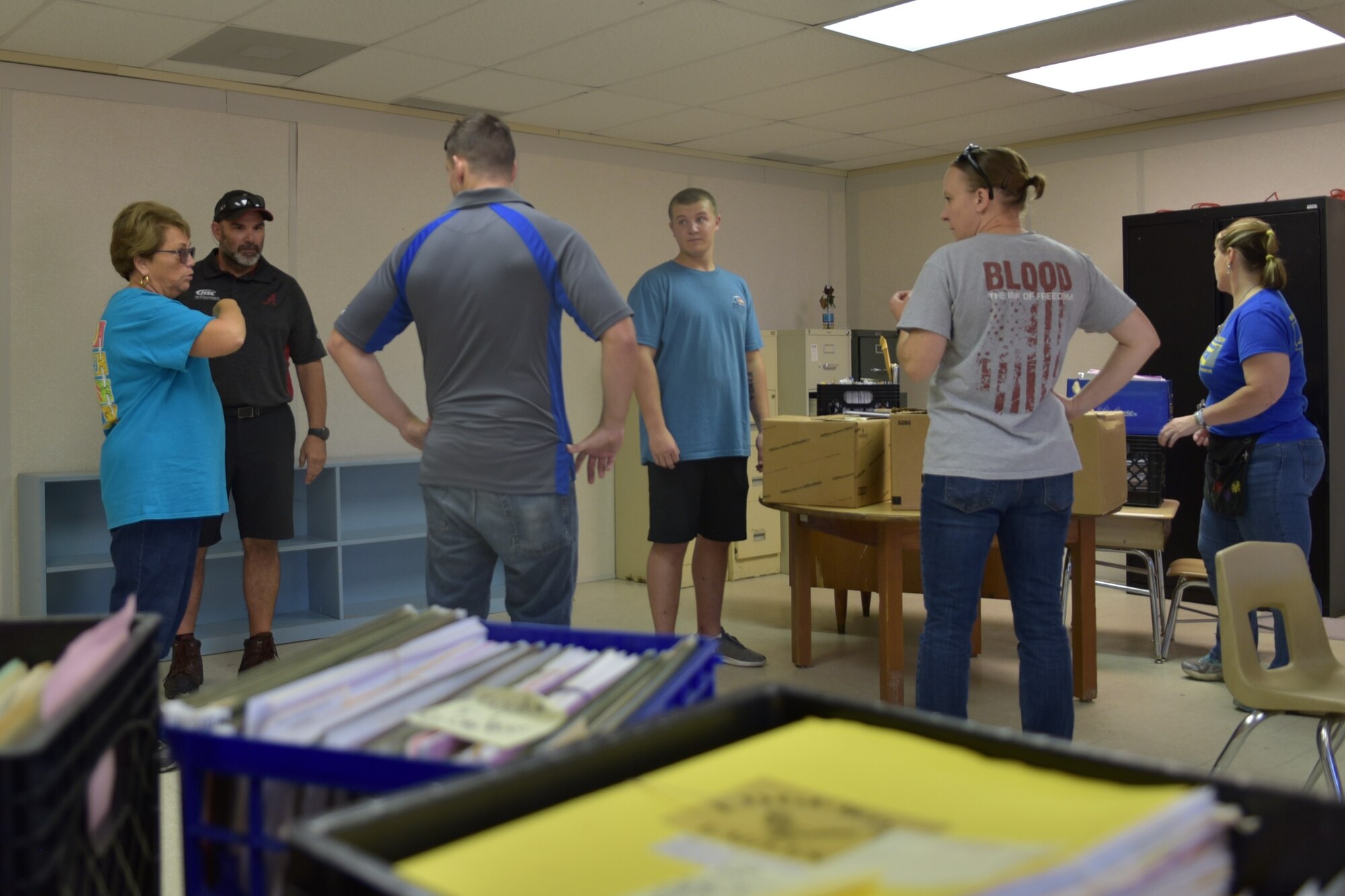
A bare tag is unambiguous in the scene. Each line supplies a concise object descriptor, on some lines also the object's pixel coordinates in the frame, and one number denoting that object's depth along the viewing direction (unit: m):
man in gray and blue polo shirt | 2.20
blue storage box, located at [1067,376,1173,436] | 4.36
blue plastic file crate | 0.75
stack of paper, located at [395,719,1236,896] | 0.49
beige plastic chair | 2.20
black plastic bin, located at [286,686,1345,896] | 0.53
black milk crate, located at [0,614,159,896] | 0.60
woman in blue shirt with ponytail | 3.56
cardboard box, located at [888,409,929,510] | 3.52
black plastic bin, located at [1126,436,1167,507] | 4.12
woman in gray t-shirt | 2.44
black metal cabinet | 4.85
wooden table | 3.53
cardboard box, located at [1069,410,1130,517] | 3.44
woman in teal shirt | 3.03
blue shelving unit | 4.33
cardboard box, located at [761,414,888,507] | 3.63
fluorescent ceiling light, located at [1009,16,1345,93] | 4.55
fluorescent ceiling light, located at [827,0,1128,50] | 4.17
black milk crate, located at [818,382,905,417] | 5.58
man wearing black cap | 3.98
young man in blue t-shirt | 3.82
